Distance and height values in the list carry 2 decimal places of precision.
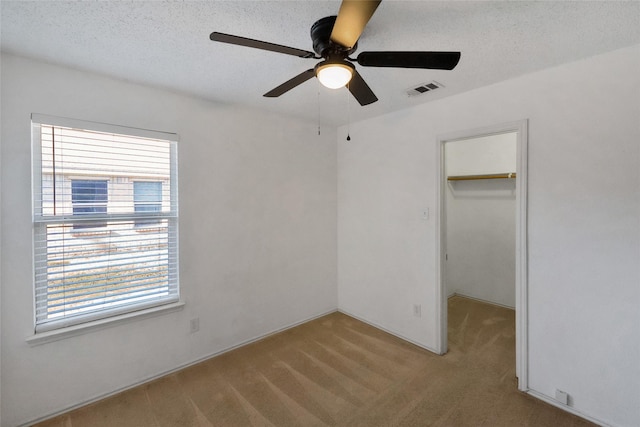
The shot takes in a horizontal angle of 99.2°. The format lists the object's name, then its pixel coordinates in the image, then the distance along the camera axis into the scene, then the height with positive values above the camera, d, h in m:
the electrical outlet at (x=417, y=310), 2.87 -1.05
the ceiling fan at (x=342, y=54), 1.17 +0.77
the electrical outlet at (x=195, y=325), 2.59 -1.08
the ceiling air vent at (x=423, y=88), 2.31 +1.09
